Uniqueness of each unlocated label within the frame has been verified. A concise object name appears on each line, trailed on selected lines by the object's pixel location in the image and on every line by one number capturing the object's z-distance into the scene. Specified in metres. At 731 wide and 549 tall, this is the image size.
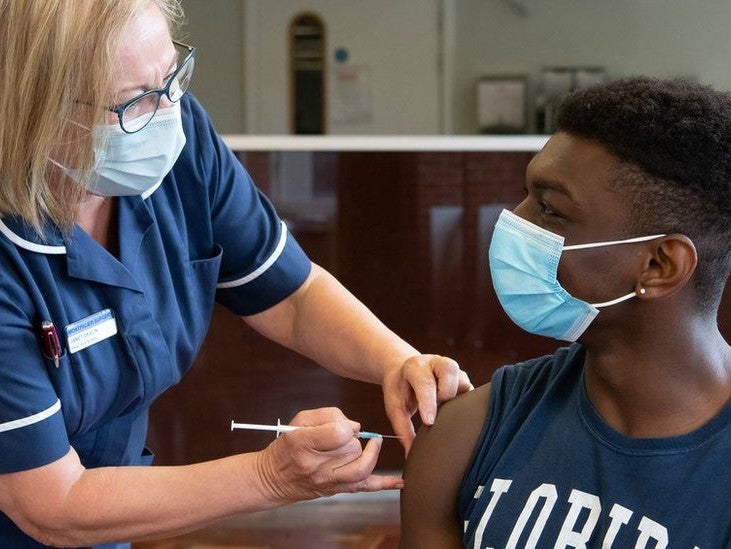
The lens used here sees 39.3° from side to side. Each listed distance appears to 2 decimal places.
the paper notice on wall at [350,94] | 6.08
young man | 1.22
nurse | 1.37
